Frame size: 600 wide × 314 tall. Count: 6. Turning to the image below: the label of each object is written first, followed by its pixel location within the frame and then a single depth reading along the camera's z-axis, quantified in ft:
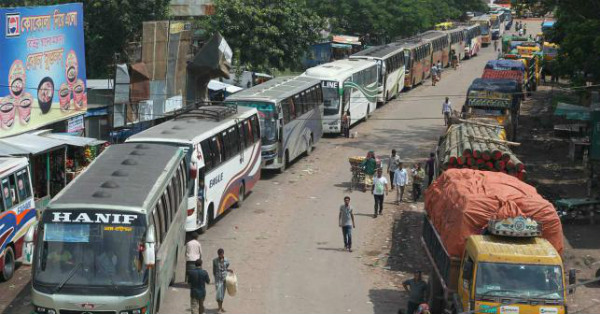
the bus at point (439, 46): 195.21
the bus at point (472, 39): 239.91
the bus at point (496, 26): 305.94
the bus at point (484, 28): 279.30
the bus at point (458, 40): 219.61
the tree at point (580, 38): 110.42
